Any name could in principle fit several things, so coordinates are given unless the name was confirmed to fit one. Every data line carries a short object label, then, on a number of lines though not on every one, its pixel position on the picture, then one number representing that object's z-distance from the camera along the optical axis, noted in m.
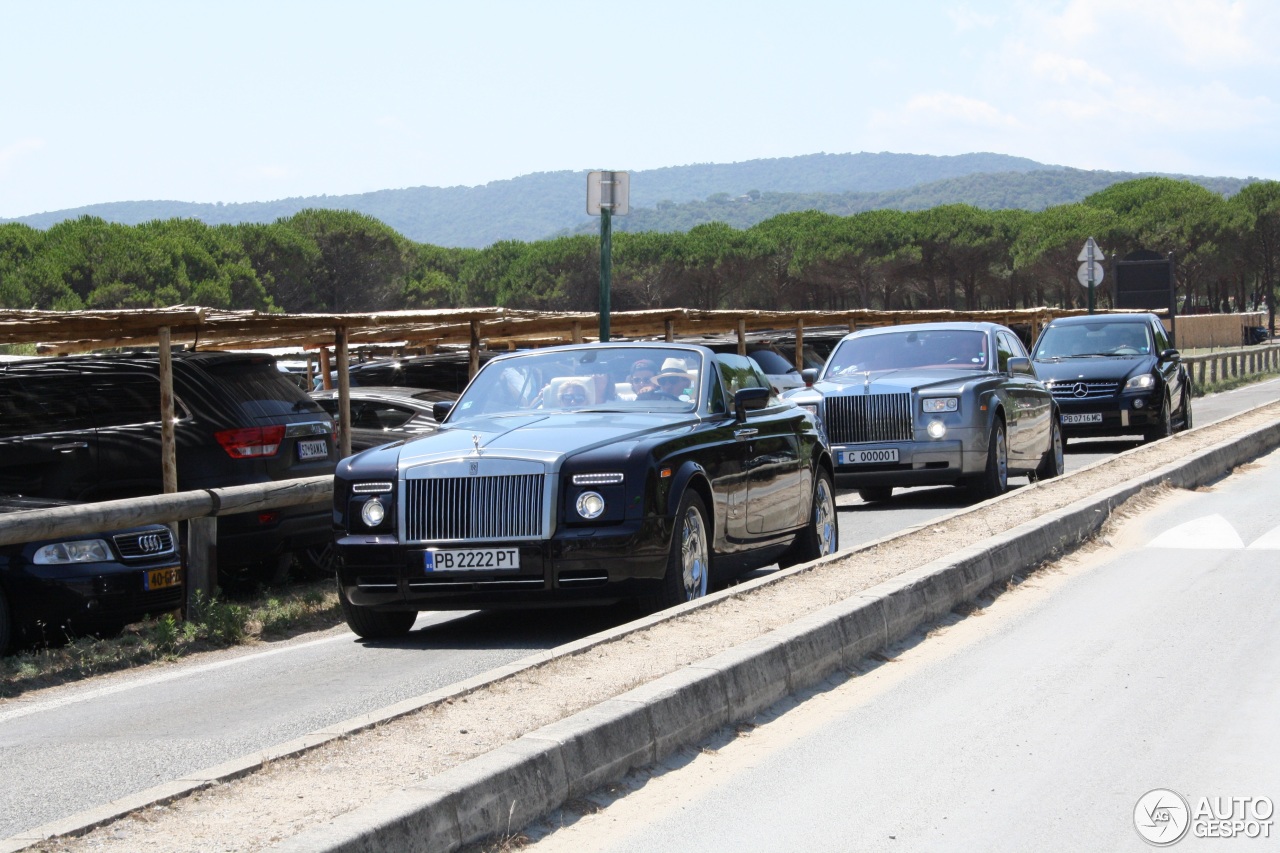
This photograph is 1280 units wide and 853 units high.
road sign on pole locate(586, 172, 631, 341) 34.84
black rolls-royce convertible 16.78
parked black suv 22.23
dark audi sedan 17.95
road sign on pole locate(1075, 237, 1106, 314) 68.25
